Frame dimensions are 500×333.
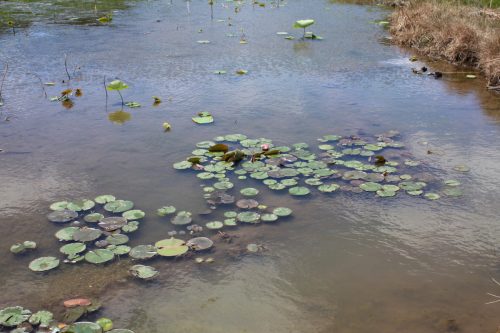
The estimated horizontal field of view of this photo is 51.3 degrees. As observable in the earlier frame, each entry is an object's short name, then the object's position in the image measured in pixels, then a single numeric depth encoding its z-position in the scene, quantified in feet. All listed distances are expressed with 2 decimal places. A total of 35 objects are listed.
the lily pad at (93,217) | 12.30
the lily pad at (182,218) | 12.36
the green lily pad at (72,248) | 11.14
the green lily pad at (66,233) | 11.59
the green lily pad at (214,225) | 12.20
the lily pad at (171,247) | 11.17
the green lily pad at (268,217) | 12.57
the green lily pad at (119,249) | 11.16
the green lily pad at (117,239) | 11.50
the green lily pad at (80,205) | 12.80
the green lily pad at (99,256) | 10.84
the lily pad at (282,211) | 12.82
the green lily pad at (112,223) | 12.01
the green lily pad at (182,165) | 15.14
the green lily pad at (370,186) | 14.06
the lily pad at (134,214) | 12.48
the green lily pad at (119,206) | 12.78
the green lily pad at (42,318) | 9.11
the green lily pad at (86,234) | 11.52
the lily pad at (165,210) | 12.77
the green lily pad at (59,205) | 12.85
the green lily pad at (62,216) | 12.40
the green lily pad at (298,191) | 13.75
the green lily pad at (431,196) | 13.65
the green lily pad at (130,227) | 11.96
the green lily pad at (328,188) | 13.96
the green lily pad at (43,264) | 10.66
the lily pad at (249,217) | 12.50
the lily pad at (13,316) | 9.06
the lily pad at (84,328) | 8.84
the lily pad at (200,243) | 11.41
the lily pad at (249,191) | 13.69
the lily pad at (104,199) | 13.15
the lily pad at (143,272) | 10.52
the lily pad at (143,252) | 11.06
